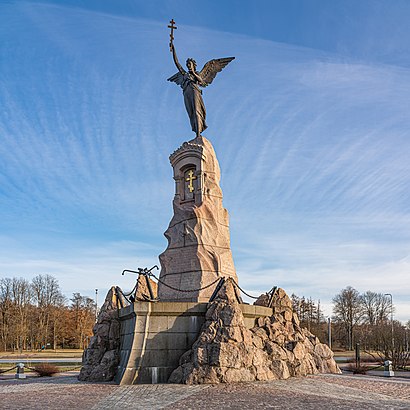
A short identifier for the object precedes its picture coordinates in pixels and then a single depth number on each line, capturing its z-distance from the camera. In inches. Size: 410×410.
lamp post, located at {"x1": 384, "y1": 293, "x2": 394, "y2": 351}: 1155.9
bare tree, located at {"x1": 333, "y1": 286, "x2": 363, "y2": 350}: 2632.1
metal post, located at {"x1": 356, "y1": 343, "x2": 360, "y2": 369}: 817.9
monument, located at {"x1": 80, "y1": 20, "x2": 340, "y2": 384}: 555.5
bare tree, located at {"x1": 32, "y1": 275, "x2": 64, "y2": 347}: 2463.8
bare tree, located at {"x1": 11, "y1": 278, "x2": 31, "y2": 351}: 2249.0
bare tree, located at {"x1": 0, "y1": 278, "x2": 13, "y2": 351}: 2268.5
